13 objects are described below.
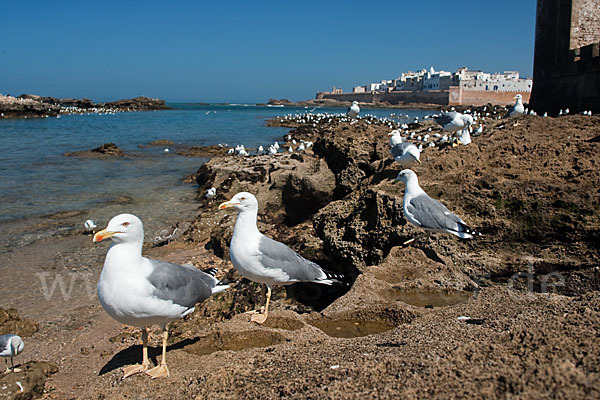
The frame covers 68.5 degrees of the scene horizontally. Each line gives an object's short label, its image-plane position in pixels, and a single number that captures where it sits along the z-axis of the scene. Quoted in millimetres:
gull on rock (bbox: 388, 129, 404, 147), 7841
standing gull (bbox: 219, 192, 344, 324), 3723
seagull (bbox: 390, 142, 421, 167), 6004
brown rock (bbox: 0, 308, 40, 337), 4805
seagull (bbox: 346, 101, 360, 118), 18266
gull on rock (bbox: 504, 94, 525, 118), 13523
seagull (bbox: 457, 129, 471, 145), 7963
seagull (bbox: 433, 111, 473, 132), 9006
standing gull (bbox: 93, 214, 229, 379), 2846
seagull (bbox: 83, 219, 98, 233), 8375
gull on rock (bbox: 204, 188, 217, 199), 10344
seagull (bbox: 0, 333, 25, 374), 3996
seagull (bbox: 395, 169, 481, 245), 4121
